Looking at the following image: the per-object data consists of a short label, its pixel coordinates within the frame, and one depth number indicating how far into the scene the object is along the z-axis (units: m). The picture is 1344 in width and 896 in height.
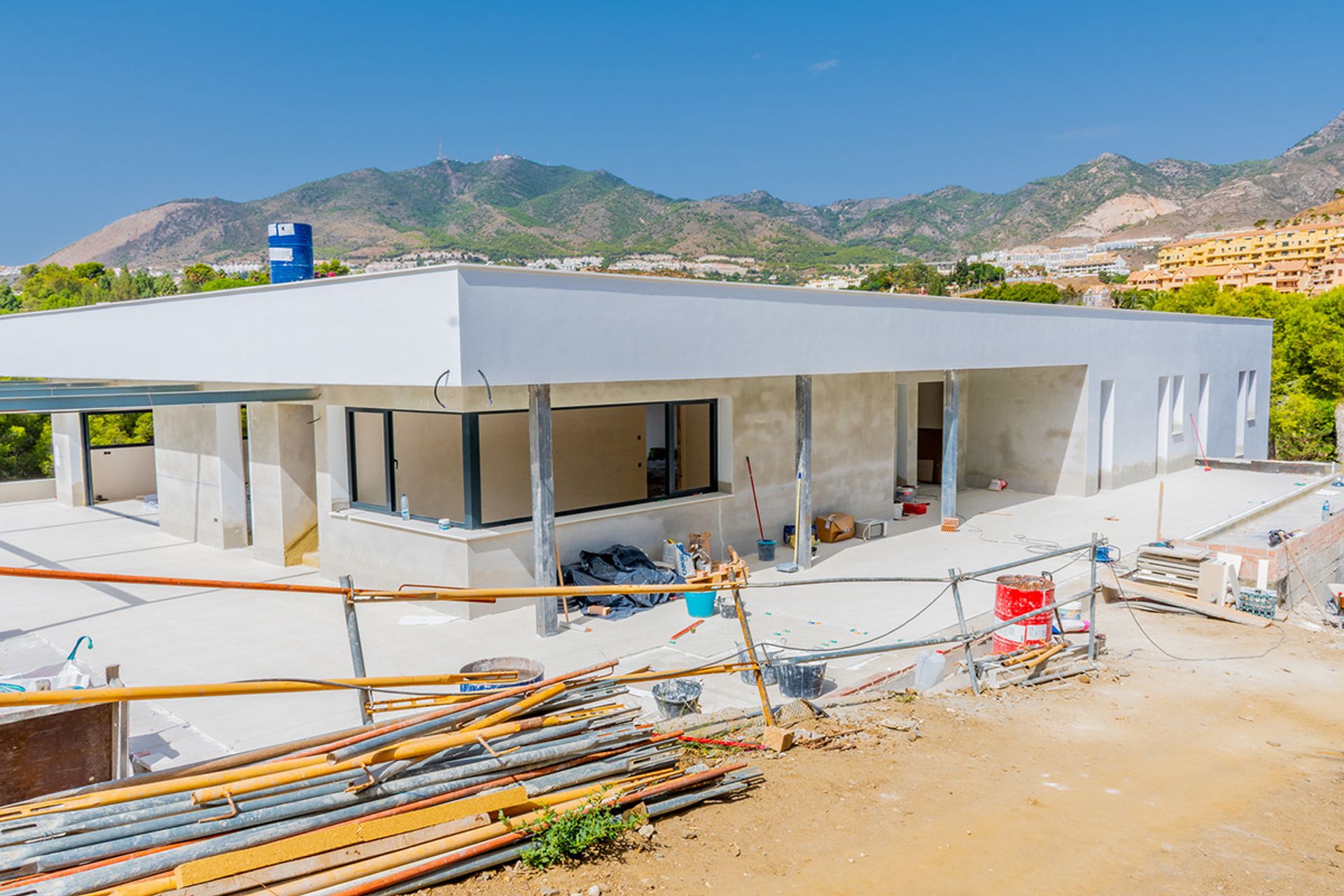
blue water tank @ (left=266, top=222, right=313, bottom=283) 14.57
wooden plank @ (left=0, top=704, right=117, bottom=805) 4.91
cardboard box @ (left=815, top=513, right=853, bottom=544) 15.62
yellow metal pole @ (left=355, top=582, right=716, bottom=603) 5.16
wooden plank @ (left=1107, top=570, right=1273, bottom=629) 11.61
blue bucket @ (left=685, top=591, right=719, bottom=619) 11.13
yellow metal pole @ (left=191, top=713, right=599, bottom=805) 4.25
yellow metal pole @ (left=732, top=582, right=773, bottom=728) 6.20
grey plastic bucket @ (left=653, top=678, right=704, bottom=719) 7.32
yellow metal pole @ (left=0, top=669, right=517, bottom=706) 3.65
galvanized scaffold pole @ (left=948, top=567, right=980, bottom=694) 7.91
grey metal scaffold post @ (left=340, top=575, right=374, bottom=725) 5.55
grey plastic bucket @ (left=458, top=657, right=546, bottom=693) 7.43
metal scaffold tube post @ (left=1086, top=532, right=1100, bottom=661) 9.13
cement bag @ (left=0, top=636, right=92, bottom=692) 6.21
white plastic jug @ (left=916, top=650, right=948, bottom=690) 8.63
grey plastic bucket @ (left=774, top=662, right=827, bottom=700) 8.30
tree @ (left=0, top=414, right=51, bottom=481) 26.86
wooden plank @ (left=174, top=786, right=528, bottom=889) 3.93
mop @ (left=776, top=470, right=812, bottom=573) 13.52
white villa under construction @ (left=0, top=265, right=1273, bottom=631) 10.27
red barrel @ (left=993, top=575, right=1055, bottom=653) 9.20
